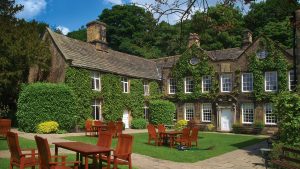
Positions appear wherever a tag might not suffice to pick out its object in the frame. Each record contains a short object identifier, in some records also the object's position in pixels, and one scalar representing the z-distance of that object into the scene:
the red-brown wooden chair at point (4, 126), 20.03
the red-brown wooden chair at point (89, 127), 24.58
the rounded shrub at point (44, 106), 27.01
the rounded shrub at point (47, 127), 25.56
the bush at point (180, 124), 34.16
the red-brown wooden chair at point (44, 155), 8.32
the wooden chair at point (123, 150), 10.59
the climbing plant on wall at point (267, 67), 32.44
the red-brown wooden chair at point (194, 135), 19.17
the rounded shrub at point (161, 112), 36.78
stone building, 31.56
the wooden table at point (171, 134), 19.17
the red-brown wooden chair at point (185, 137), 18.75
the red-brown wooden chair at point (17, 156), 9.65
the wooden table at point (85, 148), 9.44
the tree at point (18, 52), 29.69
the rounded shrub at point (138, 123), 35.56
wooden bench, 9.28
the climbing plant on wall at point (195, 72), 36.75
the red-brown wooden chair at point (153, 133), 19.81
